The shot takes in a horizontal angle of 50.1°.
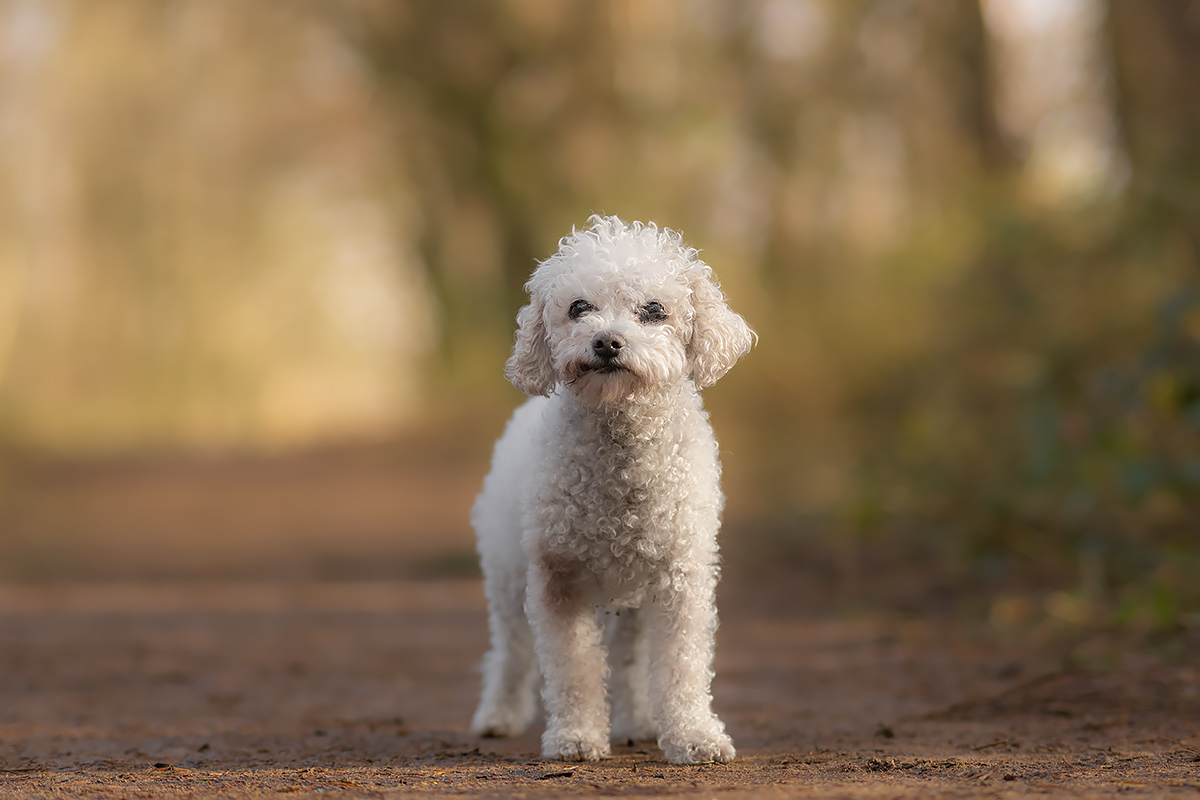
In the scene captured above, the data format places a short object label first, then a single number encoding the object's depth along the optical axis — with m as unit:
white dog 4.50
